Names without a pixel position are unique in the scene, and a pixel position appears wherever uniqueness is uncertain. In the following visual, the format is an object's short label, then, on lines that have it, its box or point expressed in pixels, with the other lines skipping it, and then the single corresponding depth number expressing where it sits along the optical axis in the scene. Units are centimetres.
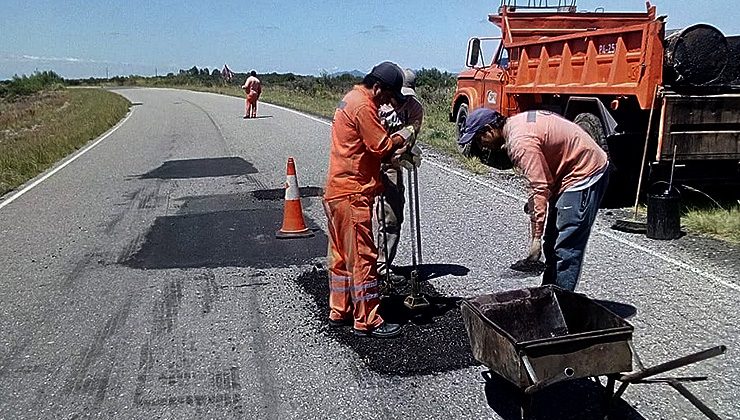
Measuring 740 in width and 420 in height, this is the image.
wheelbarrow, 327
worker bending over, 438
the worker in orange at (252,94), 2541
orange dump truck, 784
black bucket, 711
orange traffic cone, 757
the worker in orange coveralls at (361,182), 446
